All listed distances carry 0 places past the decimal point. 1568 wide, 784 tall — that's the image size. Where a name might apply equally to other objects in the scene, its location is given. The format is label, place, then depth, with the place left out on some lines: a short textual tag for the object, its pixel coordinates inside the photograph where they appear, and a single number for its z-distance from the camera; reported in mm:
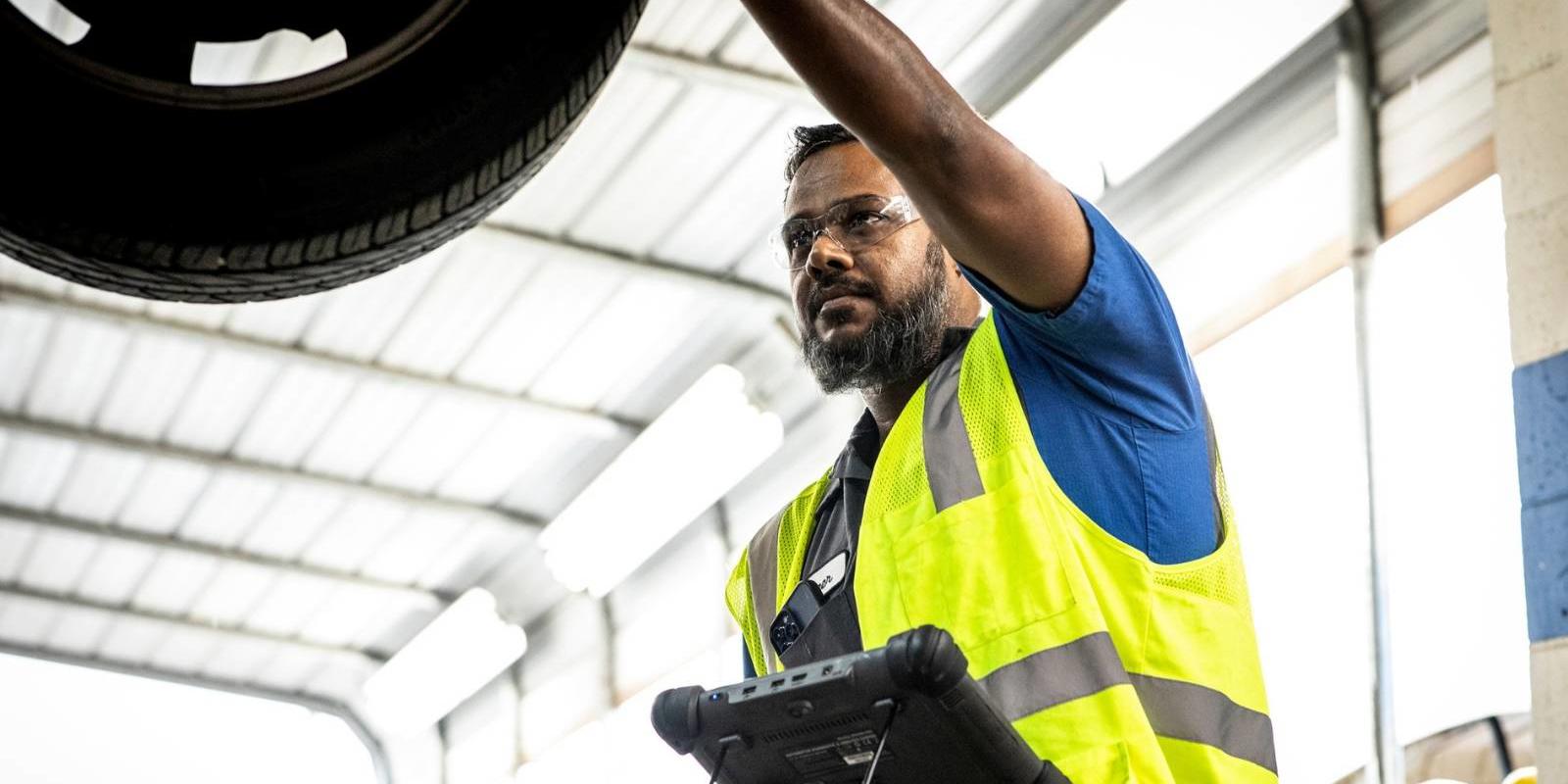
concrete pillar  2936
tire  2047
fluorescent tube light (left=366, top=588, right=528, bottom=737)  10758
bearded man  1950
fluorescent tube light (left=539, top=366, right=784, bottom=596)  8398
